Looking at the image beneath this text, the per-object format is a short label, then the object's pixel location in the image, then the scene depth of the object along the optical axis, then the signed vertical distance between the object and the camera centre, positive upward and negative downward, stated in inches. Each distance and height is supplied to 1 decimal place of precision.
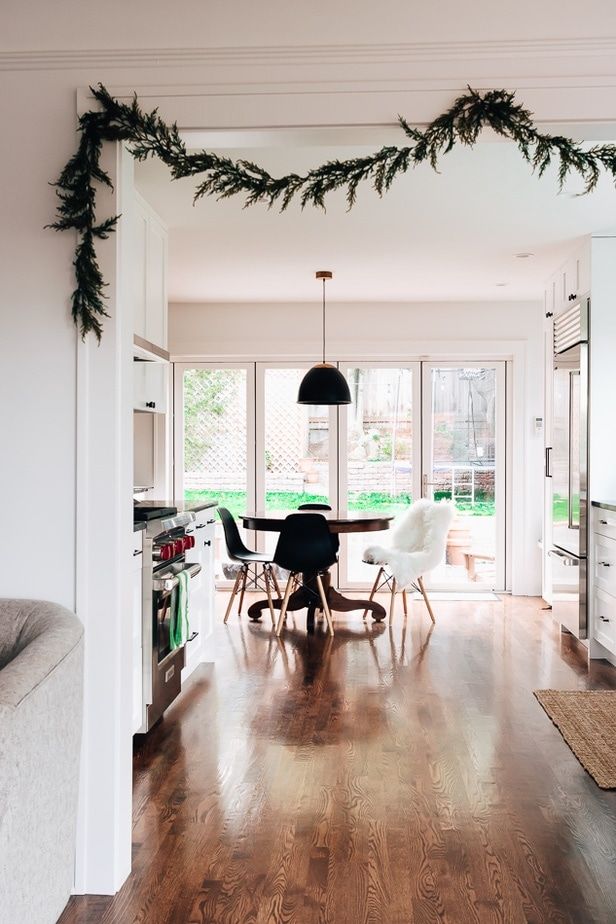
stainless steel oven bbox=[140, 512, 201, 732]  137.2 -26.4
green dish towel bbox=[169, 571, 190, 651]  149.4 -30.1
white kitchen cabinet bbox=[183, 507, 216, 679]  171.3 -29.2
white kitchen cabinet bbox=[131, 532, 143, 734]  131.6 -28.6
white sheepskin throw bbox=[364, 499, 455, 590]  232.8 -28.2
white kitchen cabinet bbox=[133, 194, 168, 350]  171.8 +40.6
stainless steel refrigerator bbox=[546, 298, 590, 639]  200.4 -2.9
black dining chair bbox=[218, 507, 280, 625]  235.9 -28.5
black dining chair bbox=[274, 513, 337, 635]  216.5 -23.5
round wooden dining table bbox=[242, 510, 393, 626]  222.5 -36.7
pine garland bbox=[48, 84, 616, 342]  90.4 +34.9
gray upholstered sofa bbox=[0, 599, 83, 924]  62.9 -25.8
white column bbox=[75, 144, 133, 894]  93.3 -7.3
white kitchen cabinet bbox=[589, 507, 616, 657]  186.2 -28.6
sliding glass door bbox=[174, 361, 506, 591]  289.6 +3.1
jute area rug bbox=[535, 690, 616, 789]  128.2 -48.2
